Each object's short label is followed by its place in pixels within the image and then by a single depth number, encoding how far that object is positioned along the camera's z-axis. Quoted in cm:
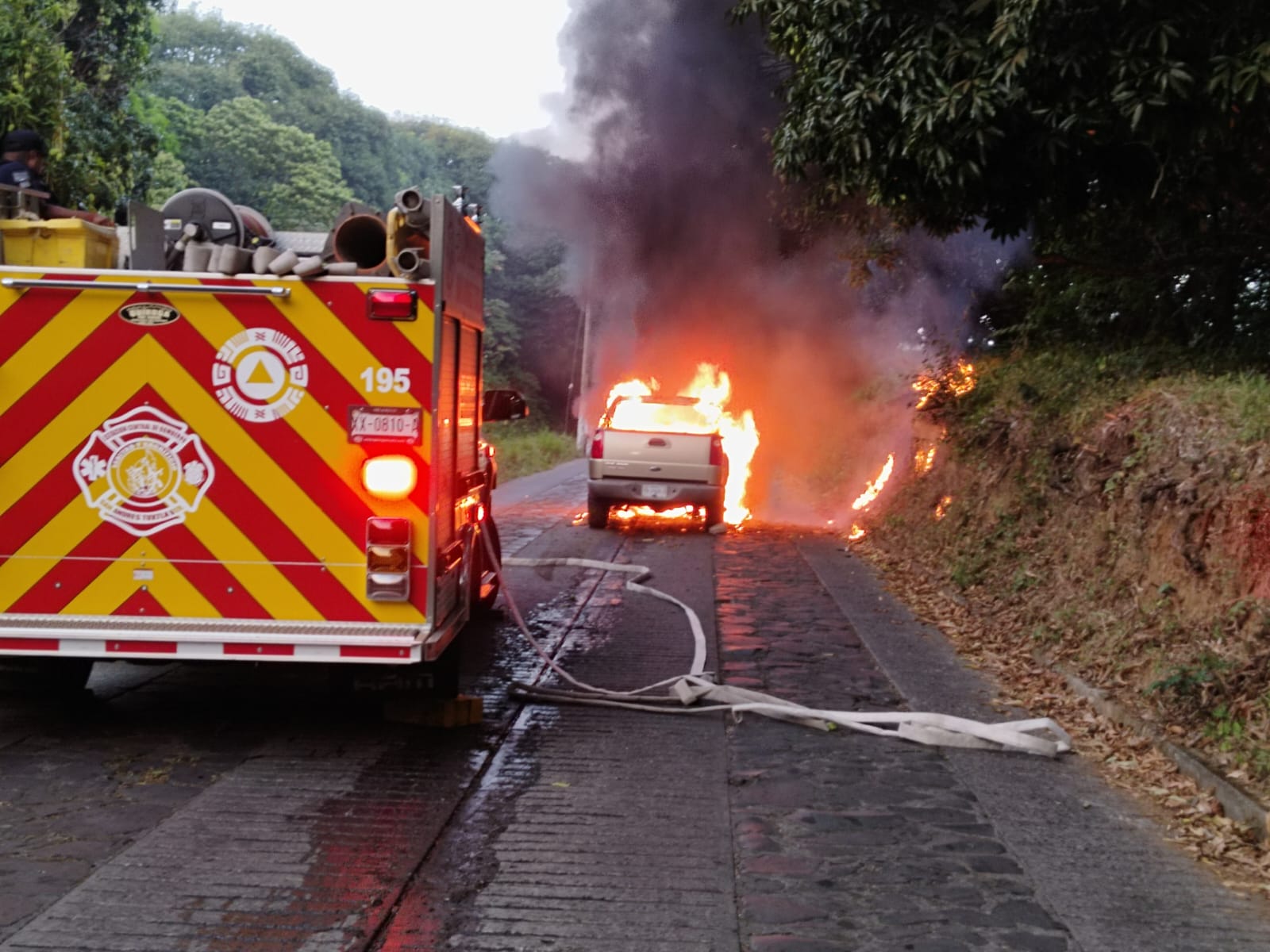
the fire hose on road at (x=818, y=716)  672
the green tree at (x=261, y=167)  4850
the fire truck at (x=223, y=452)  580
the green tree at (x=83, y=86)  1503
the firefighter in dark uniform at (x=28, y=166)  668
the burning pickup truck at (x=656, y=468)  1648
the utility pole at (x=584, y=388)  4006
